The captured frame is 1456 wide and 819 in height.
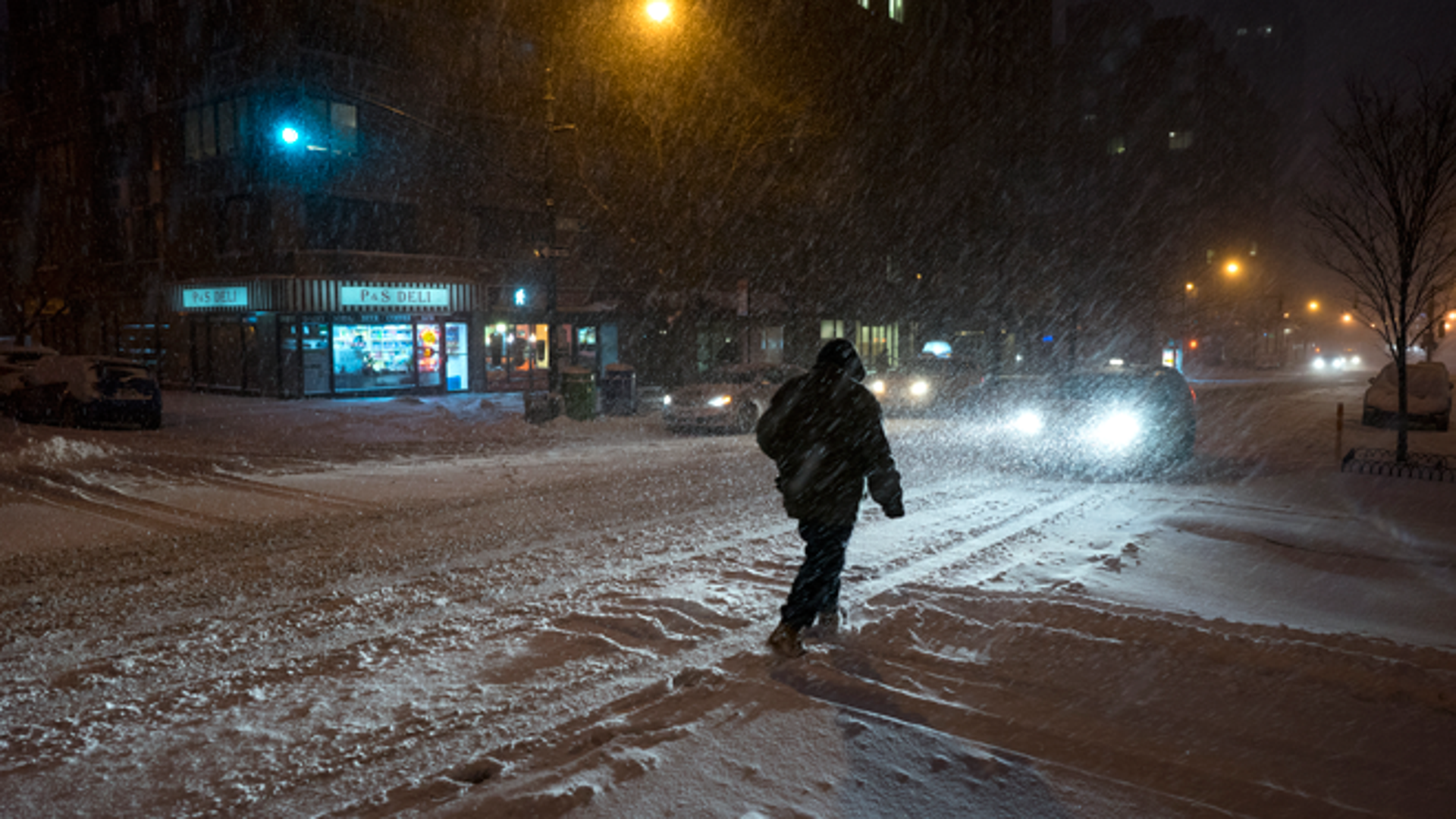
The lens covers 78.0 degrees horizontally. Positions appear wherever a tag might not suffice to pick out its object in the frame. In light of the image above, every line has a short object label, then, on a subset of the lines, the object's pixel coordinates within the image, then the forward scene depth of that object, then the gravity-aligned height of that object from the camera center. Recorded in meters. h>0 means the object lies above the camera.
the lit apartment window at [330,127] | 25.44 +7.09
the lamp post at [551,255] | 19.47 +2.59
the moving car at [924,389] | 22.64 -0.52
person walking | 5.23 -0.55
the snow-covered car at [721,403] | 18.45 -0.70
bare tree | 11.74 +2.45
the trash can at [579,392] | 20.86 -0.51
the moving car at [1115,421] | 13.83 -0.83
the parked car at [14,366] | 20.78 +0.19
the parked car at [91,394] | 18.88 -0.44
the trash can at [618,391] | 22.30 -0.51
